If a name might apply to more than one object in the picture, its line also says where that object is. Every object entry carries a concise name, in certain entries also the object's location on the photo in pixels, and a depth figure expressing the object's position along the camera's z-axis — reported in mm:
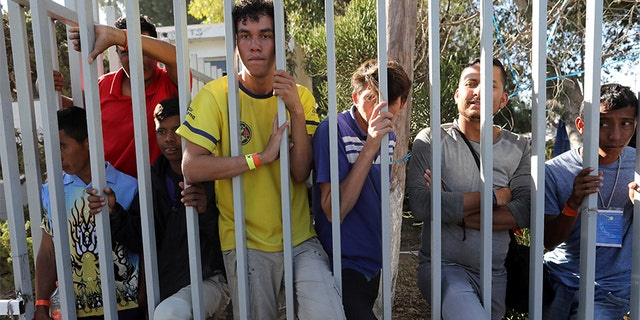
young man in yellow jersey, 1889
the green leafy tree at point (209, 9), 12266
